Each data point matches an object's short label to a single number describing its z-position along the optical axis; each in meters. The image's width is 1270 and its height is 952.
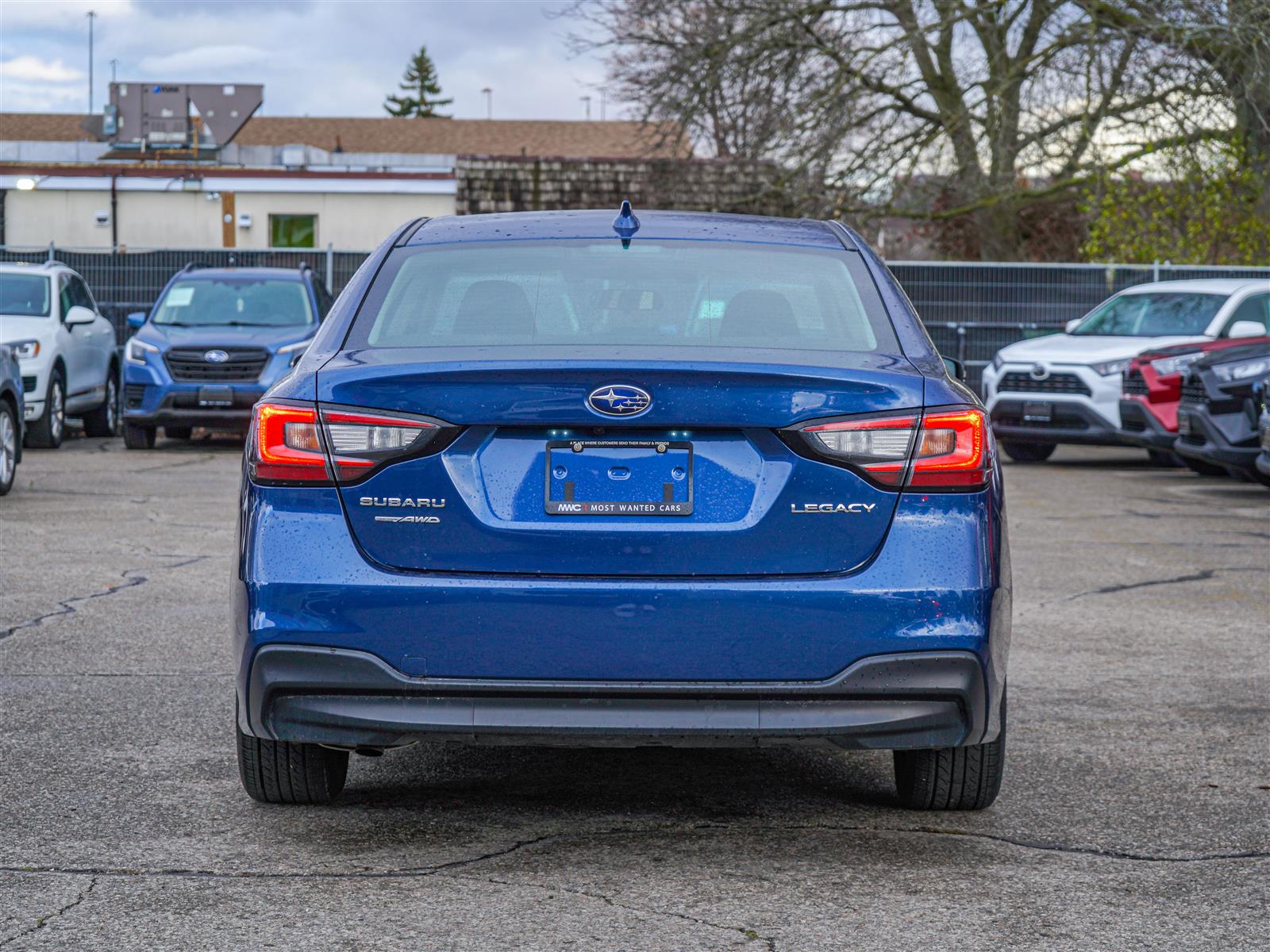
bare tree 25.44
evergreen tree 101.81
